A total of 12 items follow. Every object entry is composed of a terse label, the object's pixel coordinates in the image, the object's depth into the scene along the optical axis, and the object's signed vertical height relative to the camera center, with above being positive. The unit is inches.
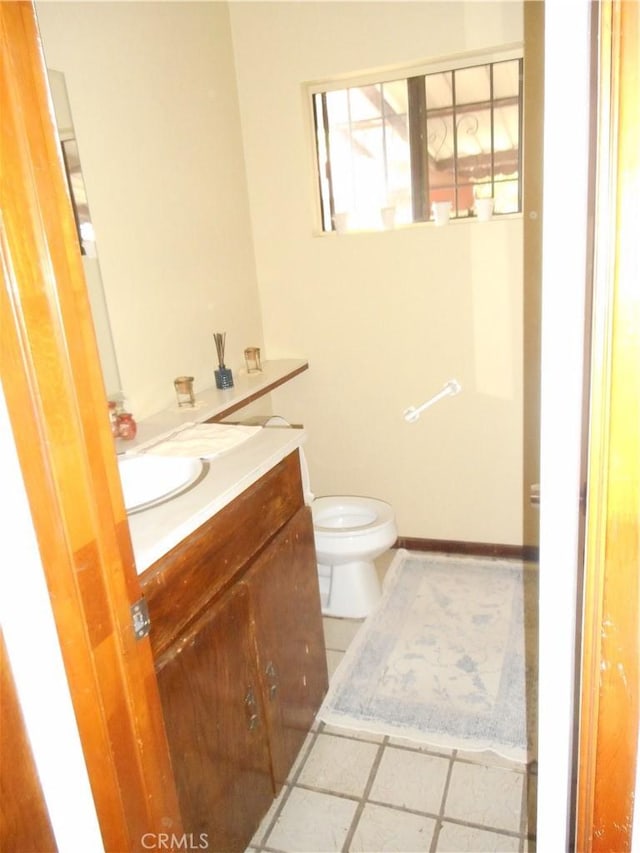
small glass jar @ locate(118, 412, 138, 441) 69.4 -16.2
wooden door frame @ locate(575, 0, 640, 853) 21.1 -9.1
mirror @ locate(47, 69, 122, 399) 66.2 +5.6
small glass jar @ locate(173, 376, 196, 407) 84.4 -15.7
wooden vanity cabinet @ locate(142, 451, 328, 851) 46.1 -32.7
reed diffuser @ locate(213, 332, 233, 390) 92.4 -15.0
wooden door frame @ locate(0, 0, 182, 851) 27.1 -8.1
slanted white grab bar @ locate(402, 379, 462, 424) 91.7 -22.5
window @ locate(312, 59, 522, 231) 94.5 +16.9
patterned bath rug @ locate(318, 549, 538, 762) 72.8 -54.8
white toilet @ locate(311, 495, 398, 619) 90.7 -42.1
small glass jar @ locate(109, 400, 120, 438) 69.1 -15.1
